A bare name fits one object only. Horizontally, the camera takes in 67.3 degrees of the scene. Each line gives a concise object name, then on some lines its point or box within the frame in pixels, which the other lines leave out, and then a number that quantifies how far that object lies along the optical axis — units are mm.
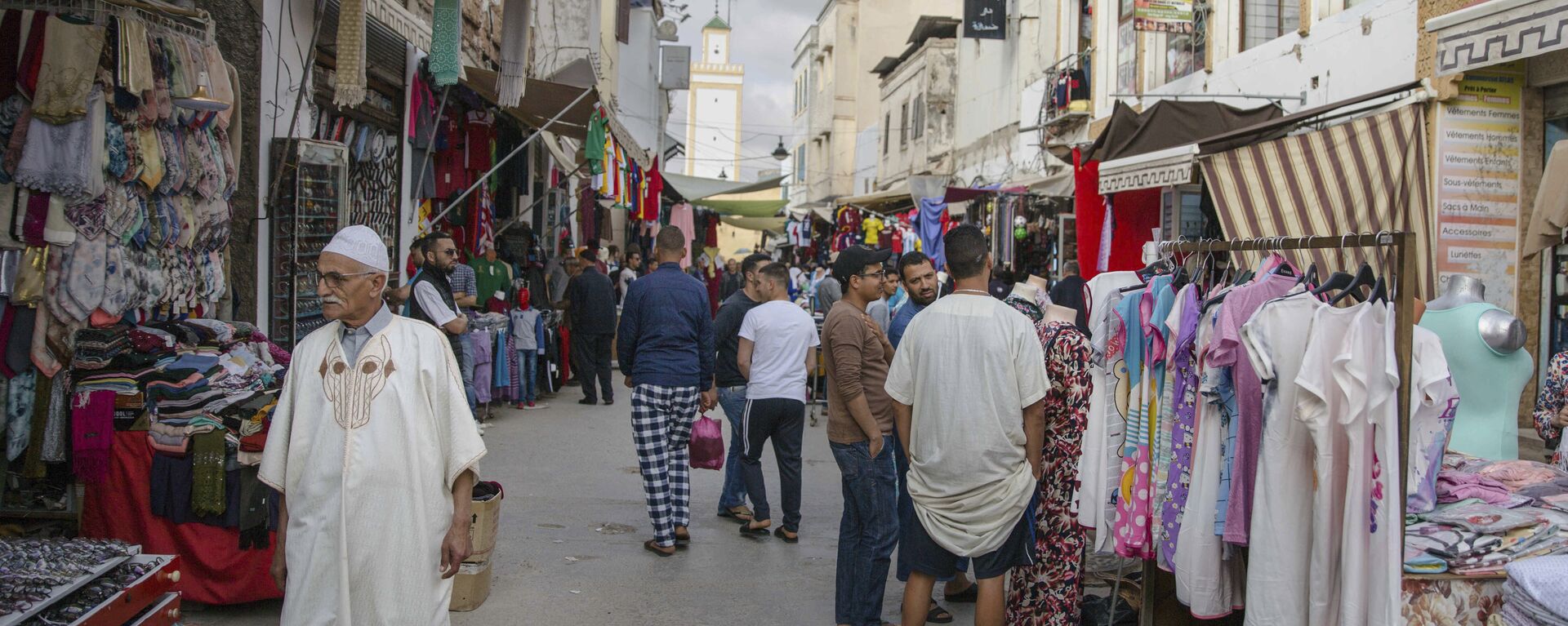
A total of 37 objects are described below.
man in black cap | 5309
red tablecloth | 5121
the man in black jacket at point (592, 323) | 13094
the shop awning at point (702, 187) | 23906
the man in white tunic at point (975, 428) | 4480
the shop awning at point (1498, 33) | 7434
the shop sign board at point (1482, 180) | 9469
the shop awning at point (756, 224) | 34125
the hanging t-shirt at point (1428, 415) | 4230
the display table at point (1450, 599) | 4016
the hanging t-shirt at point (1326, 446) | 3805
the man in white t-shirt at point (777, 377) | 6773
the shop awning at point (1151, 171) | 9758
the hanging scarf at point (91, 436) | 5059
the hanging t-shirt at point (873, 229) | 22766
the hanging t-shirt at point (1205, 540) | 4262
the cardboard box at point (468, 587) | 5453
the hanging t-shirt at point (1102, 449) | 4902
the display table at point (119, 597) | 3889
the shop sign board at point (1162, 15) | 13117
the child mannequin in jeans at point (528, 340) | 12258
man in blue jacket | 6645
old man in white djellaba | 3428
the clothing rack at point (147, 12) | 5613
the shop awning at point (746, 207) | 27047
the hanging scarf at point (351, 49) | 7328
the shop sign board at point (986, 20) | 23625
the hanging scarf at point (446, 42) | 9055
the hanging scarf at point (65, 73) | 5090
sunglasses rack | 7758
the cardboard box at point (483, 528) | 5387
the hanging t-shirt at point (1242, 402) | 4160
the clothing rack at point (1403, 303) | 3719
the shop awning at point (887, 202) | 22078
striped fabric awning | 8461
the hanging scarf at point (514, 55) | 9805
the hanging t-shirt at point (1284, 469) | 3992
